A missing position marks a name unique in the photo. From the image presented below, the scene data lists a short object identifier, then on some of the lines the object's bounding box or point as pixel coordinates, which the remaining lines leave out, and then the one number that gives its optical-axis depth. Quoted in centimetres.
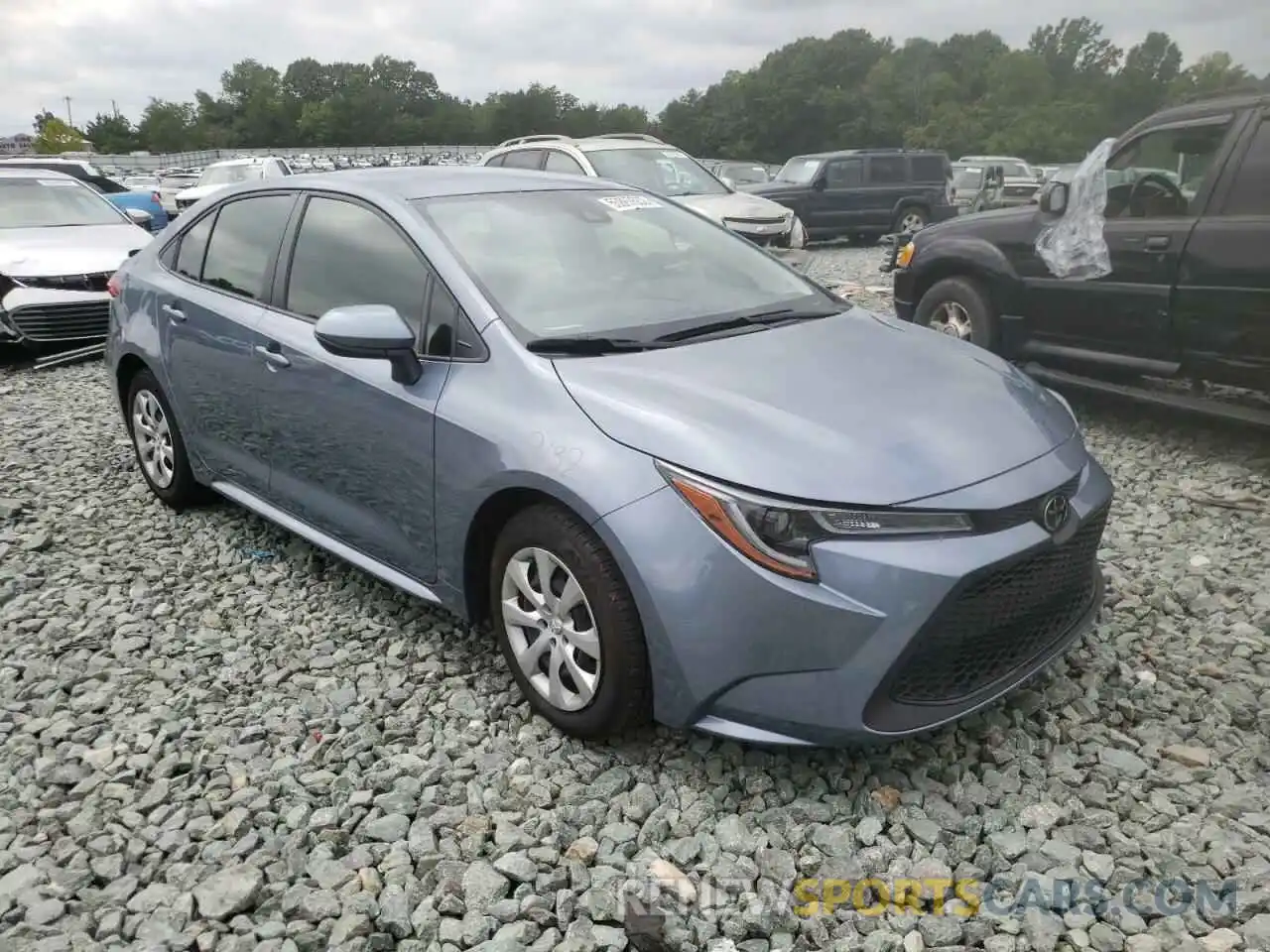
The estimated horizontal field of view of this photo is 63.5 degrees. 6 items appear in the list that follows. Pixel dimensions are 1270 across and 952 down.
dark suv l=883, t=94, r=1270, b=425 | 507
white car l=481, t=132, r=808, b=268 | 1175
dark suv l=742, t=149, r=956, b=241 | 1780
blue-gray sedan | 252
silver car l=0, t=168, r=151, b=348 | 846
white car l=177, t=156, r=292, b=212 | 1848
